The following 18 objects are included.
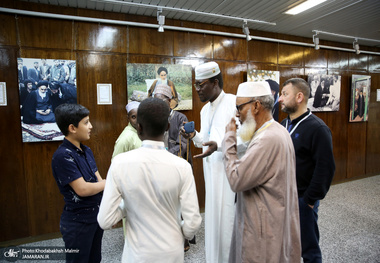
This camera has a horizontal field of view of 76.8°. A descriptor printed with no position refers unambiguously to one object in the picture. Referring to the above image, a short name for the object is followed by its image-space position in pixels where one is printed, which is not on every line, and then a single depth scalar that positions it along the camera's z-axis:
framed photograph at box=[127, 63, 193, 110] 3.62
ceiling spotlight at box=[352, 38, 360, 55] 5.30
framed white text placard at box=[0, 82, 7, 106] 3.06
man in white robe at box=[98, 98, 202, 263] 1.19
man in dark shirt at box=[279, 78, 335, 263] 2.04
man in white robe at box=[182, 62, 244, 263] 2.02
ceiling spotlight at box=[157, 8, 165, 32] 3.40
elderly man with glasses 1.32
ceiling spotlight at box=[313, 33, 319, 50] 4.81
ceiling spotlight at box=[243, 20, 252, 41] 4.05
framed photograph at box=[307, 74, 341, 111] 5.14
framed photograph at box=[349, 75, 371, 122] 5.64
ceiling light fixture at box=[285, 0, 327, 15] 3.37
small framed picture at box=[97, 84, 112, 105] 3.52
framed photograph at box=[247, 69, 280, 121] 4.46
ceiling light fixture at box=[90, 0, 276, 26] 3.10
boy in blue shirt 1.59
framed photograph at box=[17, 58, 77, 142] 3.10
